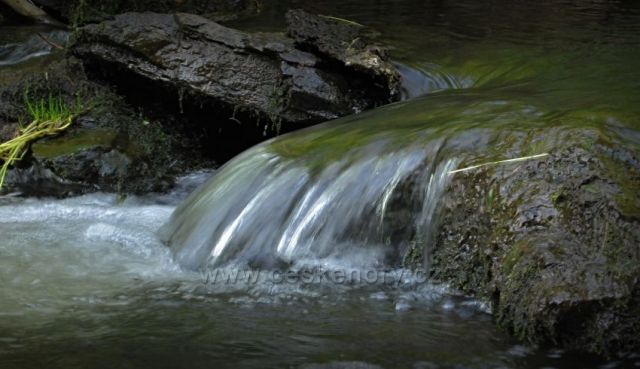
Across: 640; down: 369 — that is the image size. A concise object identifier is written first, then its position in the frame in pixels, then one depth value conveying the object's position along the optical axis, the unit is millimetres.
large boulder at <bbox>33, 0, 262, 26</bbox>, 7785
